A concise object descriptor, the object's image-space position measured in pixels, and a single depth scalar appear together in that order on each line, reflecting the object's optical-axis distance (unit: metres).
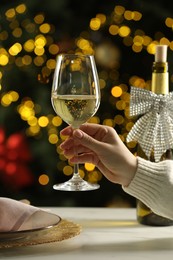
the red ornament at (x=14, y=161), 1.89
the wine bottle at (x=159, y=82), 1.18
